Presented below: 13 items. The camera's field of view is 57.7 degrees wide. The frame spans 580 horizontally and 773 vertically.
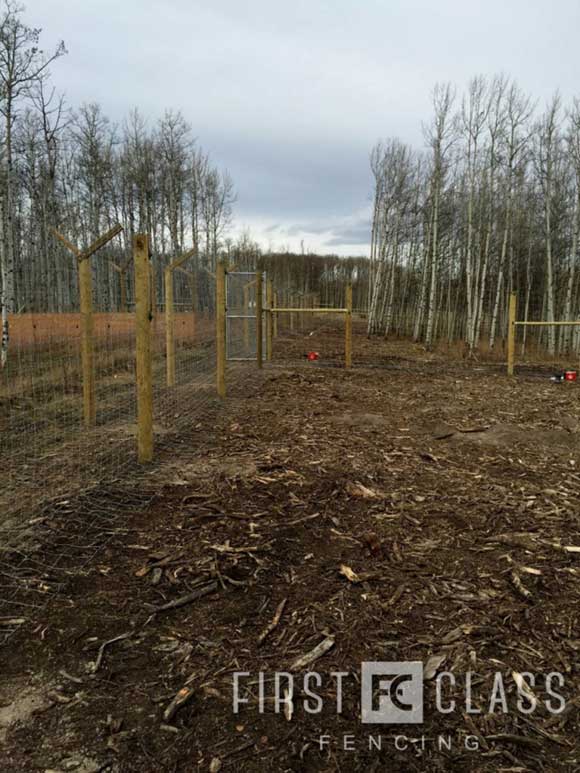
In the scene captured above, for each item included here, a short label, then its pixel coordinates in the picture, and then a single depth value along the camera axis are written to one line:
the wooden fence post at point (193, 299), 8.09
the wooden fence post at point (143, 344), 4.09
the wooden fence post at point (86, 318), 5.01
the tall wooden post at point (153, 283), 5.89
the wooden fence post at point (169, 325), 7.24
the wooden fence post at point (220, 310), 7.06
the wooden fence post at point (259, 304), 10.04
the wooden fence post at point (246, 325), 11.56
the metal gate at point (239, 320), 11.28
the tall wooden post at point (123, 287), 4.88
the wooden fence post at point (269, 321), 12.61
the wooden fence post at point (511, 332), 11.05
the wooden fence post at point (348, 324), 11.07
